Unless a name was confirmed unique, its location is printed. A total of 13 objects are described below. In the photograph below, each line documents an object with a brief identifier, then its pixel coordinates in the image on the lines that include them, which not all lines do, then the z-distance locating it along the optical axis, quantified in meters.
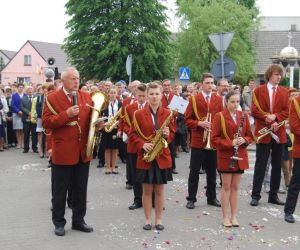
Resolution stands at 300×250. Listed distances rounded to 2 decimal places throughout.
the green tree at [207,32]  35.69
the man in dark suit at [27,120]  15.19
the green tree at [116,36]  30.55
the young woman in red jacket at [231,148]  6.89
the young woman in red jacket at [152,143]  6.59
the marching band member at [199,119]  7.98
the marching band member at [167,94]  11.31
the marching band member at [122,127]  9.12
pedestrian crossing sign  20.98
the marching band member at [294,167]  7.07
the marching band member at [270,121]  8.03
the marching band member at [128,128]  8.05
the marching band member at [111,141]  11.24
